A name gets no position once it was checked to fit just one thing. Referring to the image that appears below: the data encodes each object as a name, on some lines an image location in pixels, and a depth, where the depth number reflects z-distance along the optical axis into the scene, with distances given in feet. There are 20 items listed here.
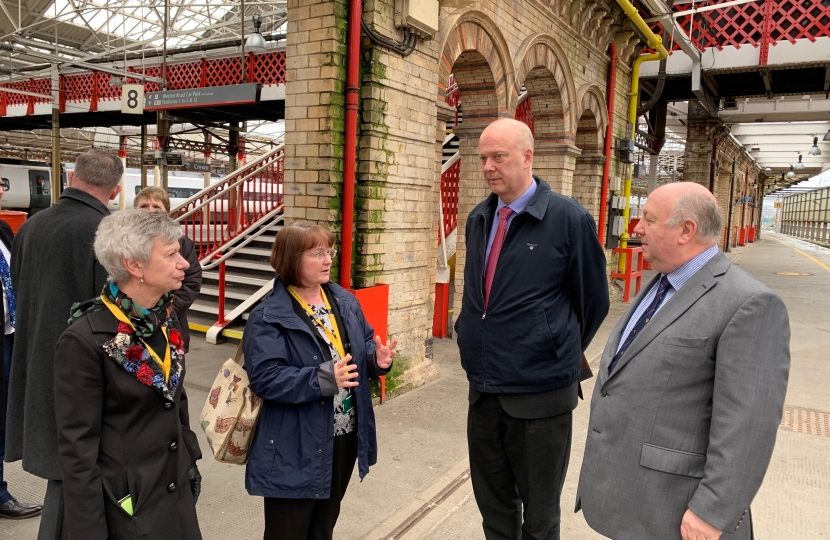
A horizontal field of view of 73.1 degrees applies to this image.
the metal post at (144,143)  52.03
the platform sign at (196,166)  42.38
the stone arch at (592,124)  32.35
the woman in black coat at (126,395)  5.47
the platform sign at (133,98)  31.48
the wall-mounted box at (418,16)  15.84
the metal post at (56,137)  46.50
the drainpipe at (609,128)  33.27
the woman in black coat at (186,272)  11.53
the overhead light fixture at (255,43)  33.53
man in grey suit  5.13
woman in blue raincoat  6.82
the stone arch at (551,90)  25.75
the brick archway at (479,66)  19.67
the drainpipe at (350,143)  14.98
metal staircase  23.84
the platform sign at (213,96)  27.12
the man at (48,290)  7.38
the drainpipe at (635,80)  33.10
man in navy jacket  7.81
